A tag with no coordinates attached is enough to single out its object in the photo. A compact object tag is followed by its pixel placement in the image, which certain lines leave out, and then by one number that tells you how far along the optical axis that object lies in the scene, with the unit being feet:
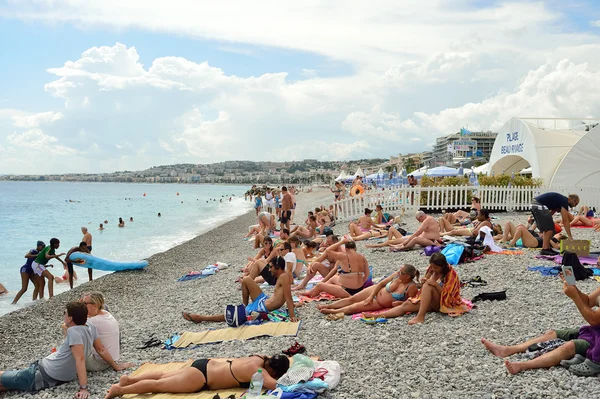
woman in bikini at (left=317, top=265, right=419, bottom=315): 21.34
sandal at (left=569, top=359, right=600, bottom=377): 13.04
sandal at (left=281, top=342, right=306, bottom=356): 17.25
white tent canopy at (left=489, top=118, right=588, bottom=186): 68.18
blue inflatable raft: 43.45
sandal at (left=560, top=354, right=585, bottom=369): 13.50
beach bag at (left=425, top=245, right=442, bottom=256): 32.48
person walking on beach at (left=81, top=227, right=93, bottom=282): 43.73
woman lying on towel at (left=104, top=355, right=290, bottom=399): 14.84
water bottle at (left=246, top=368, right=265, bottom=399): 14.19
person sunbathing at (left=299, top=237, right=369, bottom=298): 24.29
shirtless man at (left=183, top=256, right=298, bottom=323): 22.06
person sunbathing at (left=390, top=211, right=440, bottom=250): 34.78
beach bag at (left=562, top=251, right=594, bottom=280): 21.81
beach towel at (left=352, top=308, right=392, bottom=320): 21.09
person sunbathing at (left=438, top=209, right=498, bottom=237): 33.22
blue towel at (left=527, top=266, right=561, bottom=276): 24.59
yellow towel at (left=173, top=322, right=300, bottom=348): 20.08
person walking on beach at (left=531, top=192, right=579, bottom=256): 30.37
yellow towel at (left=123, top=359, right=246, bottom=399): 14.52
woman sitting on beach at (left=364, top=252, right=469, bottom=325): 19.66
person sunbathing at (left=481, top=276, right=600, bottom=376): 13.23
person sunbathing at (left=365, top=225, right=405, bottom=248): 37.37
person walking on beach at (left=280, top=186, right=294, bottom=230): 53.67
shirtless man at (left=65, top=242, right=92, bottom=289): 41.08
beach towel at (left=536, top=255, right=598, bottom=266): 26.66
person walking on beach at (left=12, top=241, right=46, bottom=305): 37.04
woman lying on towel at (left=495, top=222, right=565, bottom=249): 31.42
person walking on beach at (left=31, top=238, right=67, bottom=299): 36.91
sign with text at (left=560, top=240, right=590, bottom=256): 27.89
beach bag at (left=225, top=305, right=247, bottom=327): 21.50
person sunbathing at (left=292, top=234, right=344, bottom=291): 27.65
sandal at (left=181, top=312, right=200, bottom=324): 24.31
